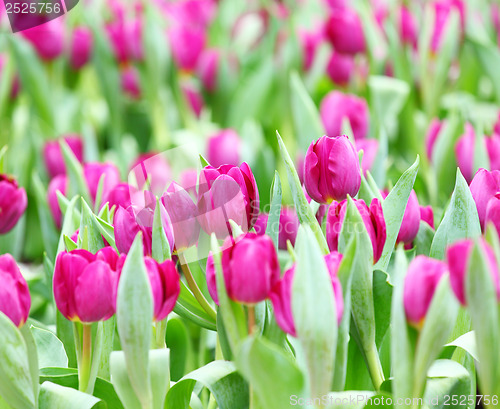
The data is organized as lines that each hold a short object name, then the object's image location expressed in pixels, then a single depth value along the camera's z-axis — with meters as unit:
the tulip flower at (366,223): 2.05
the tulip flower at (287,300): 1.96
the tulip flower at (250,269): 1.97
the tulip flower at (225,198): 2.05
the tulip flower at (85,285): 2.00
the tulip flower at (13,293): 1.99
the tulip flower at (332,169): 2.09
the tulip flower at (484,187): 2.09
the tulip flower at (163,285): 1.99
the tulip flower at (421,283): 1.93
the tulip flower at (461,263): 1.91
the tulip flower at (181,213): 2.08
